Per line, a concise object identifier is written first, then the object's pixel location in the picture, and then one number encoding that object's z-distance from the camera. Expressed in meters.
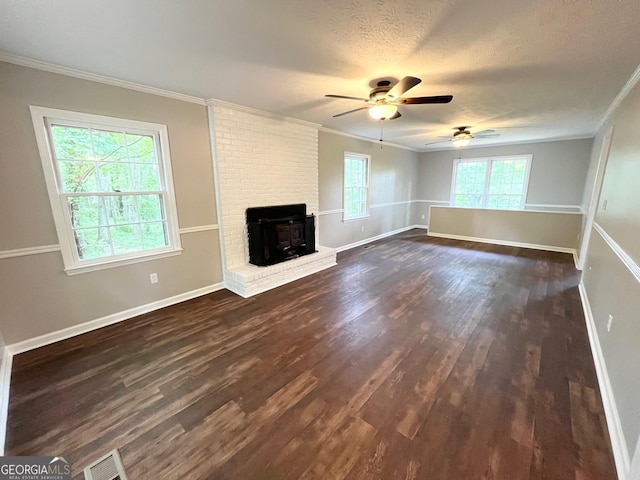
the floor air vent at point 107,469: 1.35
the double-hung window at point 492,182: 6.86
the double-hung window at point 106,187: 2.42
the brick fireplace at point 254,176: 3.49
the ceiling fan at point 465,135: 4.82
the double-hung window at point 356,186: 5.77
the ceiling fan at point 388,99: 2.39
